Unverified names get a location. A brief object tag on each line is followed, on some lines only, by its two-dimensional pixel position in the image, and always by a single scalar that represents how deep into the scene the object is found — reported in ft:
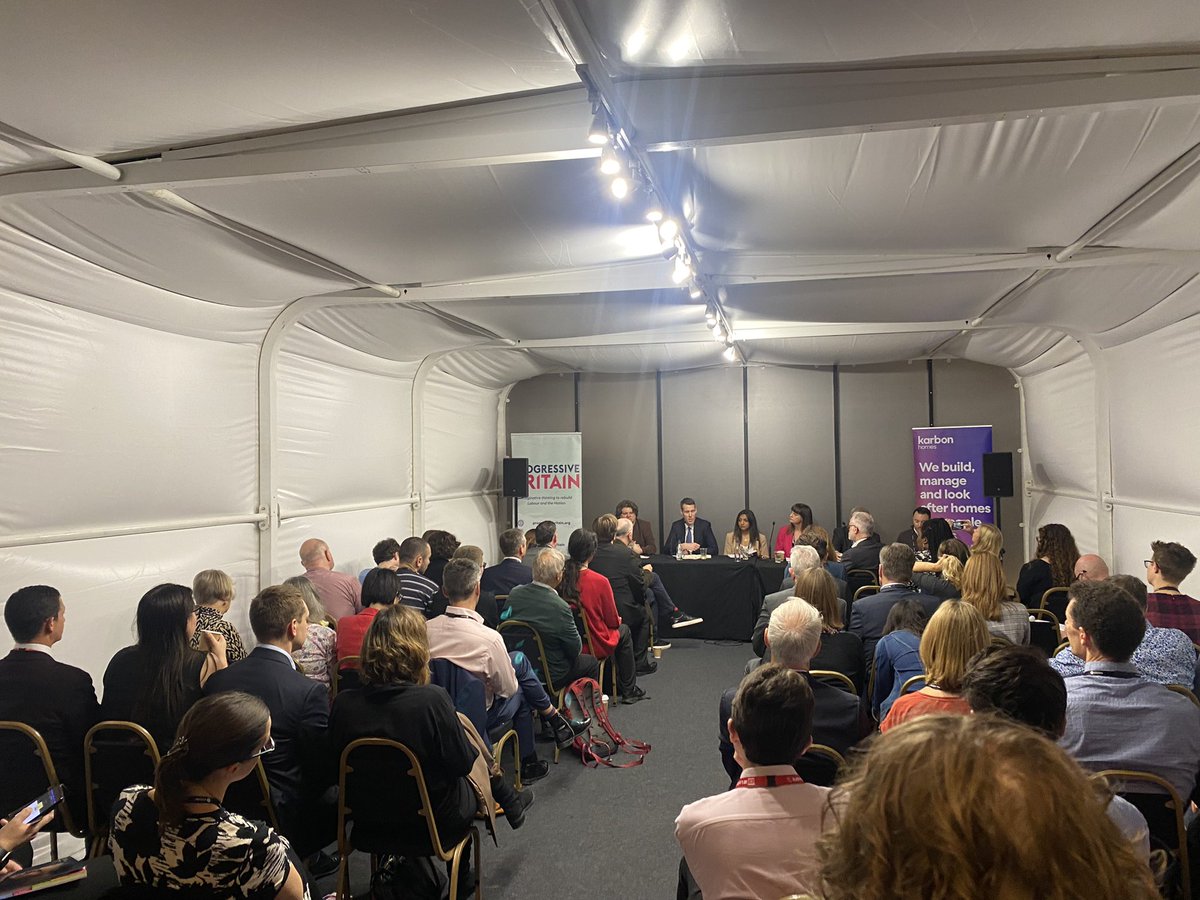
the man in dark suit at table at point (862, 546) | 19.43
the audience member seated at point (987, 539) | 17.39
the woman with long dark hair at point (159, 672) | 8.50
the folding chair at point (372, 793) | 7.80
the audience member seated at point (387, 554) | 17.11
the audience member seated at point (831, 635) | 10.99
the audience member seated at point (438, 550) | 18.79
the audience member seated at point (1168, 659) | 9.71
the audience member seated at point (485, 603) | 15.33
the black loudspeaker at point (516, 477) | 30.78
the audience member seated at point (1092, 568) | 15.16
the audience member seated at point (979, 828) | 2.07
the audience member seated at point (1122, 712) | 6.97
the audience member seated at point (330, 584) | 15.75
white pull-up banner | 31.19
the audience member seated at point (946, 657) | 7.80
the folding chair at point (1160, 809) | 6.71
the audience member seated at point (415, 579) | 15.24
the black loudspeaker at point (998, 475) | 26.05
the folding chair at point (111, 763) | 8.14
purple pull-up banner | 28.02
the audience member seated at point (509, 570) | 16.93
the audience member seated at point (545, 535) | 18.81
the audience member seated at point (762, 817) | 4.92
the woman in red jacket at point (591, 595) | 16.24
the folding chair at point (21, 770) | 8.11
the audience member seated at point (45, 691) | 8.34
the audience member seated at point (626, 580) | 18.99
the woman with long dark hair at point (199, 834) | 5.25
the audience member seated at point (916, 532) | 24.60
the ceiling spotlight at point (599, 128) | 7.89
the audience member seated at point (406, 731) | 7.97
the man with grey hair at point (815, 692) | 8.20
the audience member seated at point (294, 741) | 8.34
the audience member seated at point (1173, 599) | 11.91
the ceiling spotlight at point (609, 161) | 8.51
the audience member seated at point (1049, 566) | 16.31
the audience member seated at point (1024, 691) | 6.05
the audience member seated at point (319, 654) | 11.68
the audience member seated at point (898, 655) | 10.27
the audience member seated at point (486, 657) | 11.03
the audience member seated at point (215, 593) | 11.59
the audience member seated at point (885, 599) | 12.92
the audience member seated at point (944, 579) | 13.92
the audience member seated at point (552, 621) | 14.19
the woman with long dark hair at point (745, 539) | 27.48
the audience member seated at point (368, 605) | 11.70
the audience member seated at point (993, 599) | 12.12
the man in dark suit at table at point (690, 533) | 28.14
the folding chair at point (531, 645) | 14.01
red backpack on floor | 14.11
